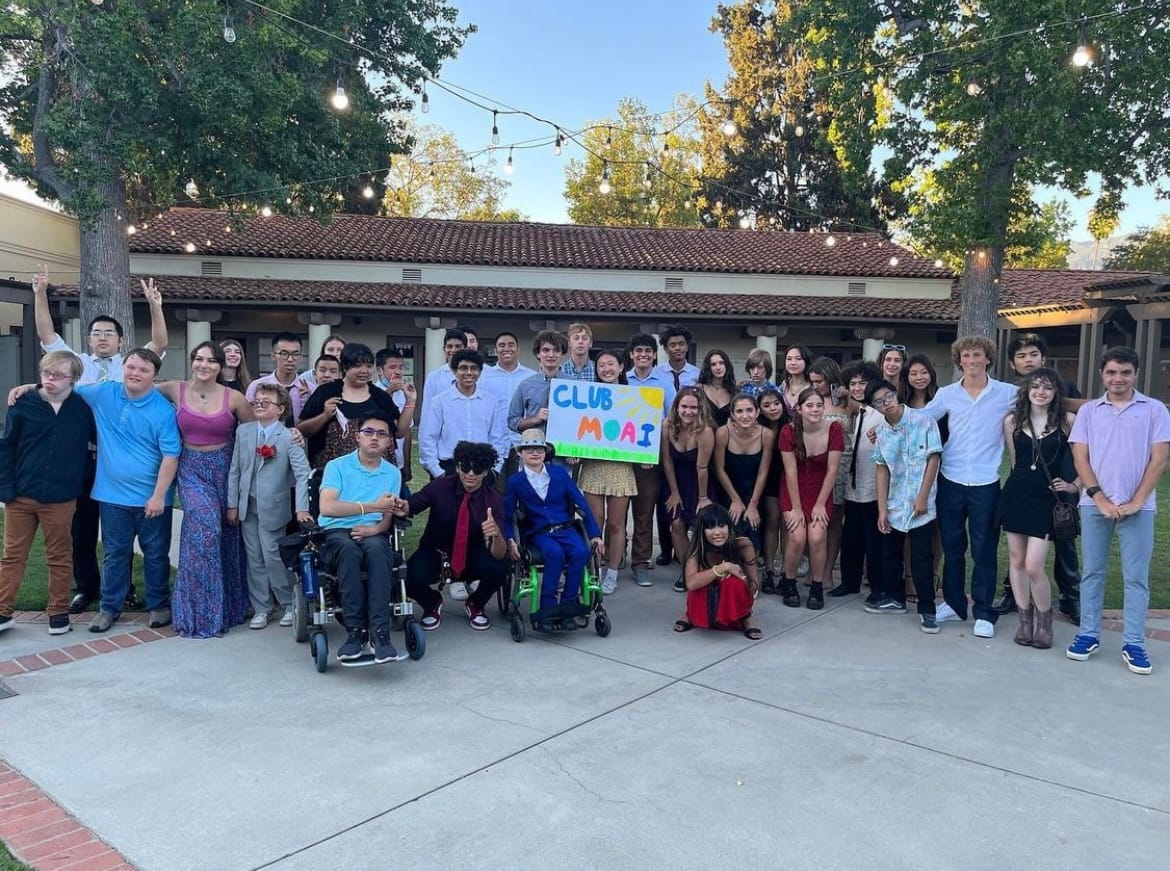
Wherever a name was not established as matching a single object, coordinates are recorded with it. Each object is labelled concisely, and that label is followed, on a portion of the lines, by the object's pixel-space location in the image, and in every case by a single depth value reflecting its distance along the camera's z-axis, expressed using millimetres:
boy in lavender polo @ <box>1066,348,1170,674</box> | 4664
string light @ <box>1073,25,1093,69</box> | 12109
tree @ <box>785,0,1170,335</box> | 14000
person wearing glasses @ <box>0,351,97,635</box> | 4844
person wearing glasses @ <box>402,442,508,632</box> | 5164
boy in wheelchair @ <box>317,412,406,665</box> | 4426
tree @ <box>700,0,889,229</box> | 32719
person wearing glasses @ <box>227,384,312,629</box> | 5129
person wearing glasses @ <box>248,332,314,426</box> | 5922
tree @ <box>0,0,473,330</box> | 13055
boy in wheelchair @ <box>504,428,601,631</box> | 5133
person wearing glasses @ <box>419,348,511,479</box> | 6016
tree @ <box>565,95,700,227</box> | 37625
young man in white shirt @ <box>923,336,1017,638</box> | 5355
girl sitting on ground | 5195
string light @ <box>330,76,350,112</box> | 11594
